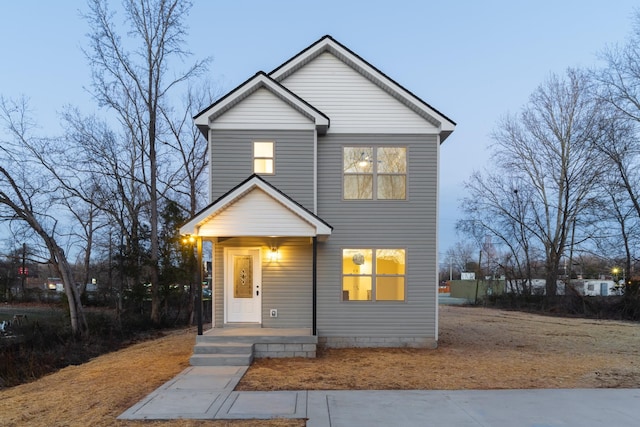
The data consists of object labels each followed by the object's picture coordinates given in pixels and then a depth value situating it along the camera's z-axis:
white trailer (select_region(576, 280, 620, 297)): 34.00
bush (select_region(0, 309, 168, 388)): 9.53
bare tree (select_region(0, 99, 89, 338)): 13.96
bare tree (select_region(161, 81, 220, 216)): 21.59
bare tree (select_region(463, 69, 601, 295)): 24.84
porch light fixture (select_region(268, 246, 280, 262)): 10.73
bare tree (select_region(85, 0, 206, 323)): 18.08
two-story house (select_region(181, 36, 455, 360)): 10.74
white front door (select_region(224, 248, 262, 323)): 10.77
